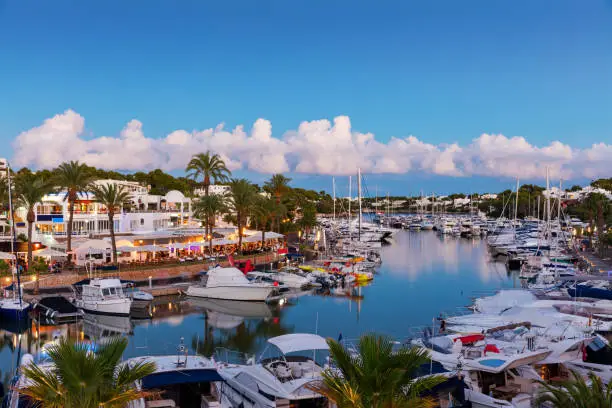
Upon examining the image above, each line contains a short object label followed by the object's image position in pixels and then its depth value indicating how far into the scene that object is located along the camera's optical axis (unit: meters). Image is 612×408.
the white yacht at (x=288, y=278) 52.69
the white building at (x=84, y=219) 63.78
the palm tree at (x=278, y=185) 84.12
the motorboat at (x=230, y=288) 46.25
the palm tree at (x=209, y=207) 64.25
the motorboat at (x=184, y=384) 16.80
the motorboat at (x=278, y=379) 16.27
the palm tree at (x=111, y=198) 52.91
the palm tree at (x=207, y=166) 68.94
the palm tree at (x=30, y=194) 48.47
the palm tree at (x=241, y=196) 67.12
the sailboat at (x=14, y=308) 37.88
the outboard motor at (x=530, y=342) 23.00
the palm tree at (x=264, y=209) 71.50
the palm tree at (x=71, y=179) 52.59
